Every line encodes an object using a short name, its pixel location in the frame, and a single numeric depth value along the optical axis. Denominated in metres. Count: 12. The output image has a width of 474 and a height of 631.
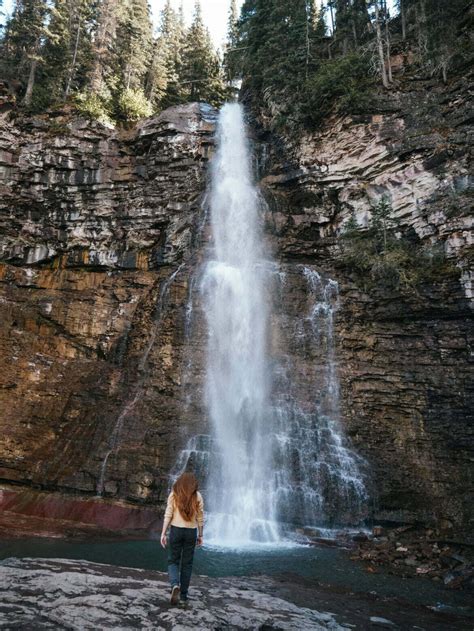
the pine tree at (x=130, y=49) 30.36
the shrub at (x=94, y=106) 24.22
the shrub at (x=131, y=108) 25.50
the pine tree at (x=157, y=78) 31.68
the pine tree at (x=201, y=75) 33.06
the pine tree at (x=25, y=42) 26.72
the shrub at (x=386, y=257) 17.36
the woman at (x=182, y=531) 5.22
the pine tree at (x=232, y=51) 32.19
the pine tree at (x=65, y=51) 27.62
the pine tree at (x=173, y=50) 32.68
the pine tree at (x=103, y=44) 27.66
